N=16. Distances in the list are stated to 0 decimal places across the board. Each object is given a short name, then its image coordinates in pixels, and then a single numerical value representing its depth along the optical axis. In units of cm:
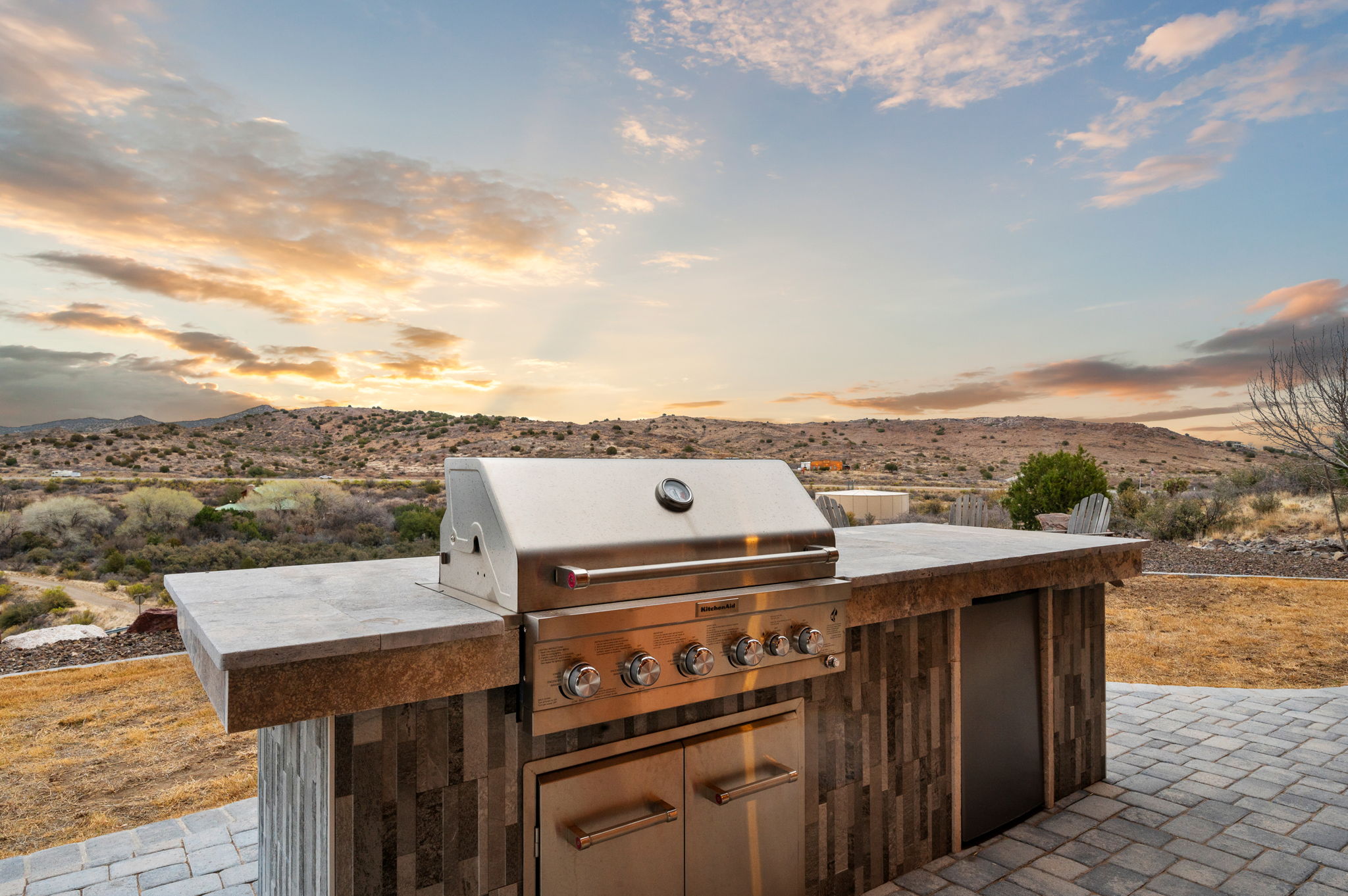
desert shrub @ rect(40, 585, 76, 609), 705
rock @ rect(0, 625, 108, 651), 595
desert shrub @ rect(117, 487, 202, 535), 971
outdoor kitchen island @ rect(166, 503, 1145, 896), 134
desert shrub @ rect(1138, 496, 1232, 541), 1090
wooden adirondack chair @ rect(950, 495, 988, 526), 896
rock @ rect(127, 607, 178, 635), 632
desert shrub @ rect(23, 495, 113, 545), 902
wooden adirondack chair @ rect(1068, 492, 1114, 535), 788
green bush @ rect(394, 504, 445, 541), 997
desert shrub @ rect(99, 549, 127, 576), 850
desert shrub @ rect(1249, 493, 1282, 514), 1163
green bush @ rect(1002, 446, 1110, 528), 1056
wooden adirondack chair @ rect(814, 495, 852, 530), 680
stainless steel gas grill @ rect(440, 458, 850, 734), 146
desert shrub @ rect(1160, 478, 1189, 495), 1430
